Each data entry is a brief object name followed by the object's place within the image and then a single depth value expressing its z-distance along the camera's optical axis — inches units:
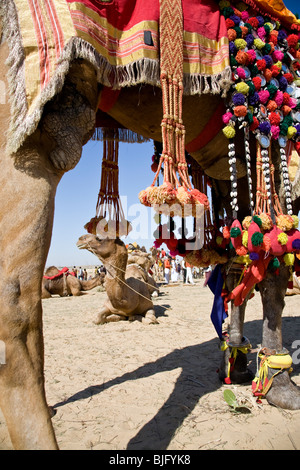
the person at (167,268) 757.4
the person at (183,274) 816.7
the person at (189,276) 749.9
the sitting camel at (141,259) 411.7
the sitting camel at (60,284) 514.9
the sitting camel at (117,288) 240.2
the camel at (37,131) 55.0
